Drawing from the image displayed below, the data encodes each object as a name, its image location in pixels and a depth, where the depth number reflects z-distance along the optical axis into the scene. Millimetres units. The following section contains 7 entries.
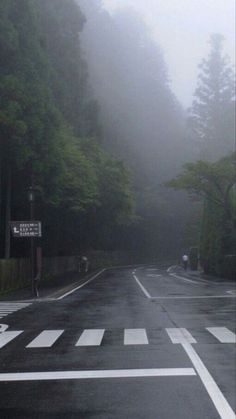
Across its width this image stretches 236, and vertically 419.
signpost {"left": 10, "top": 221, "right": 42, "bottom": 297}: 28234
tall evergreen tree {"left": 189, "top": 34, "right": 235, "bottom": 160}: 98875
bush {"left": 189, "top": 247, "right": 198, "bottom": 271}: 65938
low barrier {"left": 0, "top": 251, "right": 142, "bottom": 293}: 32625
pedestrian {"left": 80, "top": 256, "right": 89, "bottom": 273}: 58969
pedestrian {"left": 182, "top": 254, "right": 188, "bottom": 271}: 61162
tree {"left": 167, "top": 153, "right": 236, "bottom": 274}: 45781
